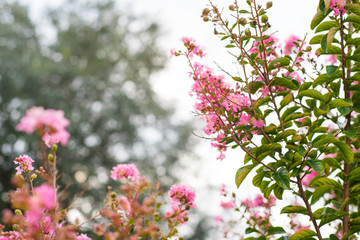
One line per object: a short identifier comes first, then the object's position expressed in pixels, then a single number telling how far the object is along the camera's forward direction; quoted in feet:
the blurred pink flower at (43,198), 1.75
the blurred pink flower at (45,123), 2.11
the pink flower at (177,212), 2.84
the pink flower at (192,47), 4.05
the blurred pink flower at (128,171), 3.66
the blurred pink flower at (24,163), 3.19
